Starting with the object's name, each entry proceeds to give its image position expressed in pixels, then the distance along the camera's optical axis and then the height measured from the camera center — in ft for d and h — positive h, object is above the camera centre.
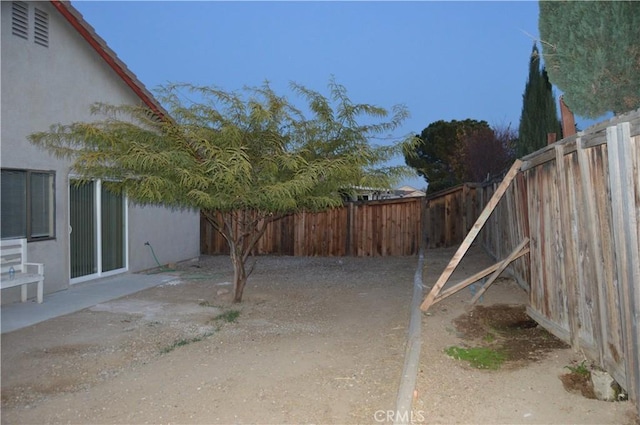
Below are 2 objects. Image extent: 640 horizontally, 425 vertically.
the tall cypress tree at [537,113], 42.47 +8.78
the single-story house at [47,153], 27.96 +5.02
